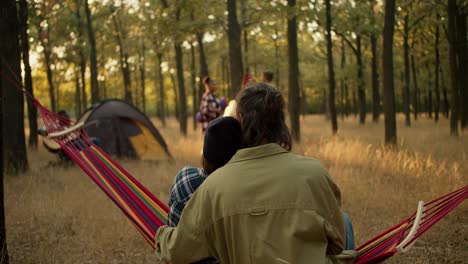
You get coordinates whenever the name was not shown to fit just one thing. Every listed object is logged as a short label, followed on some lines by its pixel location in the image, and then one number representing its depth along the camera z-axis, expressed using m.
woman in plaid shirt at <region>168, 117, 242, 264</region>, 2.02
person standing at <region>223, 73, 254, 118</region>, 8.17
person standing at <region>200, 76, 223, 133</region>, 8.84
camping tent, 10.26
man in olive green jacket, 1.88
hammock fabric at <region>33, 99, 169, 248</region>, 3.21
